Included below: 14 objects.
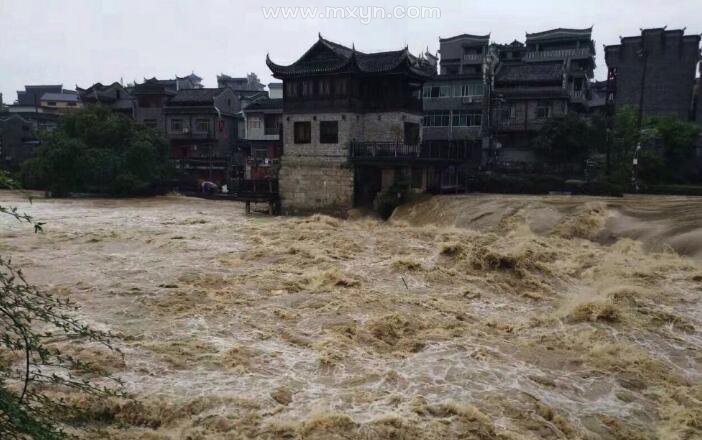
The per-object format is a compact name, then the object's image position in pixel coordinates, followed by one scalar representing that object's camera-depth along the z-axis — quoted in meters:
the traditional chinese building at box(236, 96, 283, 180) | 46.62
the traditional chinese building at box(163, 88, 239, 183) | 46.91
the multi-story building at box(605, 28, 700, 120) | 41.56
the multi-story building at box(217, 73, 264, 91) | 66.90
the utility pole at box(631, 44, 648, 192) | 31.00
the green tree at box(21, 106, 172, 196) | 37.38
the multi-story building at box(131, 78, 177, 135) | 49.44
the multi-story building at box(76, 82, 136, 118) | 52.19
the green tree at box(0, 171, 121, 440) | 3.68
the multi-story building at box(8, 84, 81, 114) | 63.12
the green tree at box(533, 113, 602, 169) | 35.94
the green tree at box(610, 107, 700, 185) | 33.66
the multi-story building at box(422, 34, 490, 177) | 42.72
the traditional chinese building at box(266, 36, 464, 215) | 30.75
